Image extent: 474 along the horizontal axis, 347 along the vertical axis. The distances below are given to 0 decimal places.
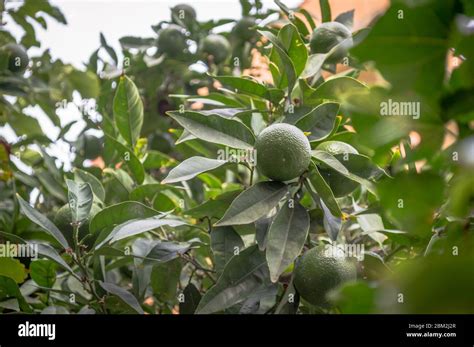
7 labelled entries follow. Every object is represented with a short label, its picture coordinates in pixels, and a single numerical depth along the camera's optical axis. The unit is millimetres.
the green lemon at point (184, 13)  1553
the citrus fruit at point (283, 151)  1008
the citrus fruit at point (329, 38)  1192
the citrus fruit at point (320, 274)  1014
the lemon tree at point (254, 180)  453
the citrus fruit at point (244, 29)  1560
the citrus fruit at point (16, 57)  1436
